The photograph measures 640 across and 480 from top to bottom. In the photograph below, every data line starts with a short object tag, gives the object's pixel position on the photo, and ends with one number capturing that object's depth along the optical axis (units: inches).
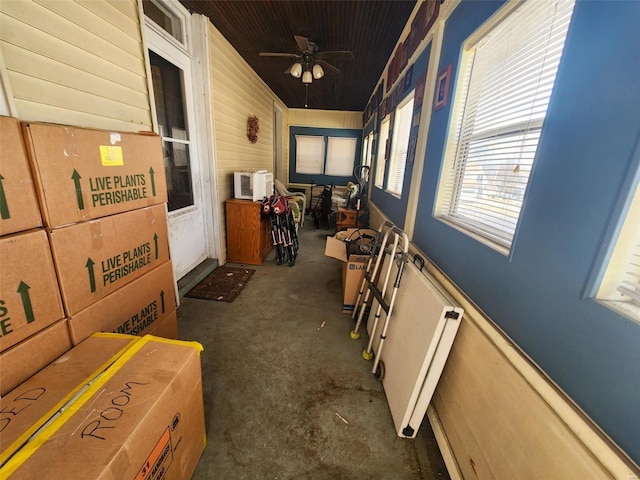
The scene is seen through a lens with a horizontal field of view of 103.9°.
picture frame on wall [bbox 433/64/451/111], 66.7
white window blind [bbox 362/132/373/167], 210.7
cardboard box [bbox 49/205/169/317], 43.9
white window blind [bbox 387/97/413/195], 118.0
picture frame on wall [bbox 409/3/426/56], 89.4
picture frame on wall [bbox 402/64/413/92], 101.8
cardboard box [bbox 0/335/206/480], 26.4
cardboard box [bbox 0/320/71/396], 35.3
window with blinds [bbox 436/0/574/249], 39.4
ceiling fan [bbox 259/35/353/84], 123.1
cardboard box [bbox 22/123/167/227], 40.2
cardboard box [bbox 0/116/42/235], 35.0
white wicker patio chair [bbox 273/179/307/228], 205.4
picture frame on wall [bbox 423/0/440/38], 76.2
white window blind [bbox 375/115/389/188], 155.8
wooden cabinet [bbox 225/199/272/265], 138.9
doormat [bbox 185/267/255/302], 108.8
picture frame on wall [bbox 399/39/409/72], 108.3
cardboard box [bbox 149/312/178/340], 66.7
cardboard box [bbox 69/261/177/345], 47.6
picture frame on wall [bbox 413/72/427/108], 85.2
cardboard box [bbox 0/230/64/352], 35.4
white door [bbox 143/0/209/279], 96.3
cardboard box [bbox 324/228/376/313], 97.0
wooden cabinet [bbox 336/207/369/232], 190.2
